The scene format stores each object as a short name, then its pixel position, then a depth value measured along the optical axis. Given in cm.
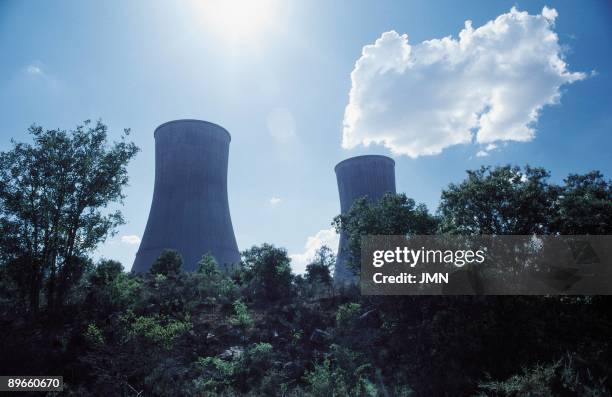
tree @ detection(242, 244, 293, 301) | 1420
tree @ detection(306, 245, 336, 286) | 1733
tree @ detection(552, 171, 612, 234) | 1130
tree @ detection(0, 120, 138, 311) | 1137
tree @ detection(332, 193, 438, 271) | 1168
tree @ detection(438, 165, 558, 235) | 1178
